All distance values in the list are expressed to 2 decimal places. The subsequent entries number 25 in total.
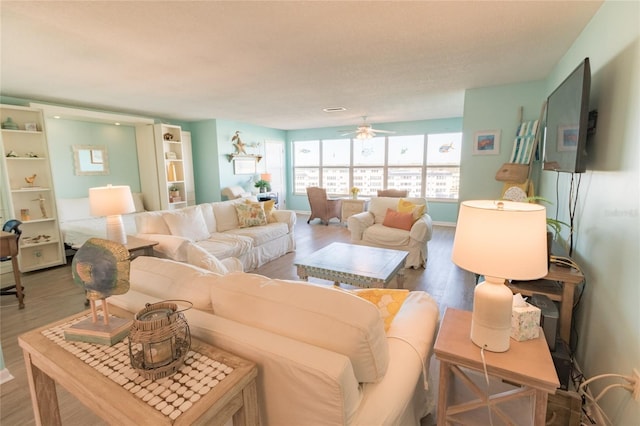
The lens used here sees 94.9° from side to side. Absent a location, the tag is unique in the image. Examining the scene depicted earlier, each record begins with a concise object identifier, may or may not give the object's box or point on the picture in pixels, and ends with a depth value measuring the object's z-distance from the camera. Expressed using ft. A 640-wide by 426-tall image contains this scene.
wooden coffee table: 8.56
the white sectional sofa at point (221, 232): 10.22
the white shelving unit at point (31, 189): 12.57
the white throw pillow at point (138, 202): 17.98
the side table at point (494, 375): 3.51
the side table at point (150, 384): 2.62
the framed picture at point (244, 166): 21.80
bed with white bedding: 13.52
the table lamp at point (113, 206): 9.27
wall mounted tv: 5.42
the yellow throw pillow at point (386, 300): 4.64
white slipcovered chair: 12.53
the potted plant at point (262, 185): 22.59
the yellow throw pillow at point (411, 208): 13.52
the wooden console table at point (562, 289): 5.60
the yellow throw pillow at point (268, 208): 15.11
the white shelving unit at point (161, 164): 17.93
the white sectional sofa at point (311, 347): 2.88
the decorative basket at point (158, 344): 2.93
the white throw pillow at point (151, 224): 10.82
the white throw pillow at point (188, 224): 11.23
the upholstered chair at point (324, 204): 21.47
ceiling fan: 17.74
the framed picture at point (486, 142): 12.84
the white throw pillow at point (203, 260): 7.64
